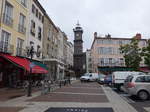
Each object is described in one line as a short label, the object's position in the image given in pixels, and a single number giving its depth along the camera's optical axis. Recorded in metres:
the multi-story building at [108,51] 36.27
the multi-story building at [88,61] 52.72
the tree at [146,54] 18.84
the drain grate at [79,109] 6.24
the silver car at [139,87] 8.81
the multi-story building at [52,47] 21.16
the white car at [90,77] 28.83
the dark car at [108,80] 19.77
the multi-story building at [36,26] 16.78
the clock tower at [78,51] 53.18
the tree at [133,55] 23.11
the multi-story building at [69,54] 40.85
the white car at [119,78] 14.20
